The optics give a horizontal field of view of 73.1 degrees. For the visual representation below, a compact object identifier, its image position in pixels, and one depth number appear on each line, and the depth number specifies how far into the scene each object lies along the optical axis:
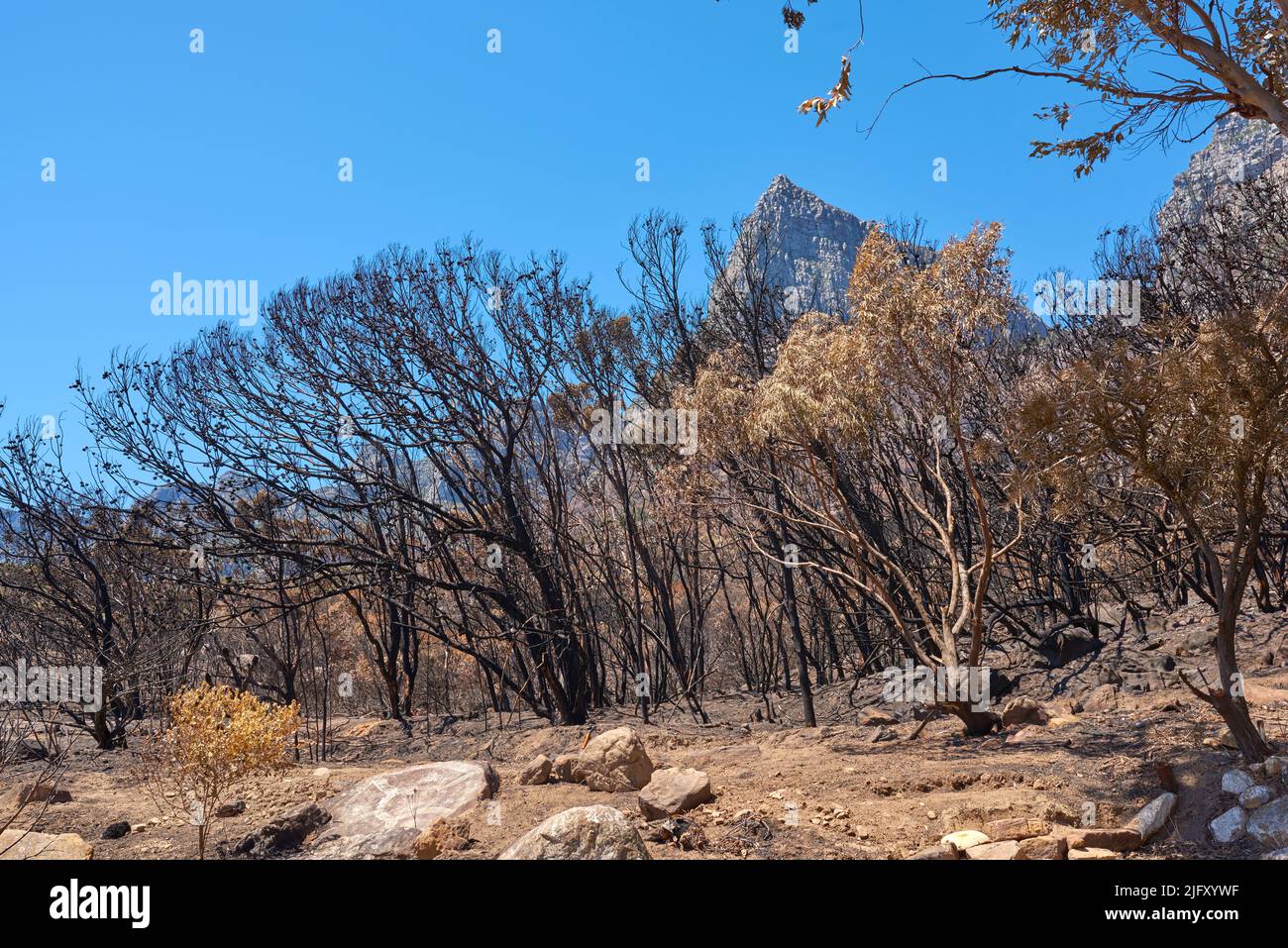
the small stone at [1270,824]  5.72
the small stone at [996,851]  5.62
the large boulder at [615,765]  8.29
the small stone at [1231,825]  5.96
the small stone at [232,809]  8.33
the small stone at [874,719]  12.34
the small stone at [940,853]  5.86
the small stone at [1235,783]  6.31
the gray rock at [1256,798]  6.04
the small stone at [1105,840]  6.05
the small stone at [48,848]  6.21
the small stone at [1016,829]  6.09
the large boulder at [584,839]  5.36
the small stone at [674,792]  7.03
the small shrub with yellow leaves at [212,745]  6.81
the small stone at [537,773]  8.82
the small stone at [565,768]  8.77
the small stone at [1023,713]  10.58
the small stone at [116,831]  7.87
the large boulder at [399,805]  6.93
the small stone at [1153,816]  6.27
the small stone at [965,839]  5.93
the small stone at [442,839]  6.55
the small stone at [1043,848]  5.61
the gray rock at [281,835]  7.05
